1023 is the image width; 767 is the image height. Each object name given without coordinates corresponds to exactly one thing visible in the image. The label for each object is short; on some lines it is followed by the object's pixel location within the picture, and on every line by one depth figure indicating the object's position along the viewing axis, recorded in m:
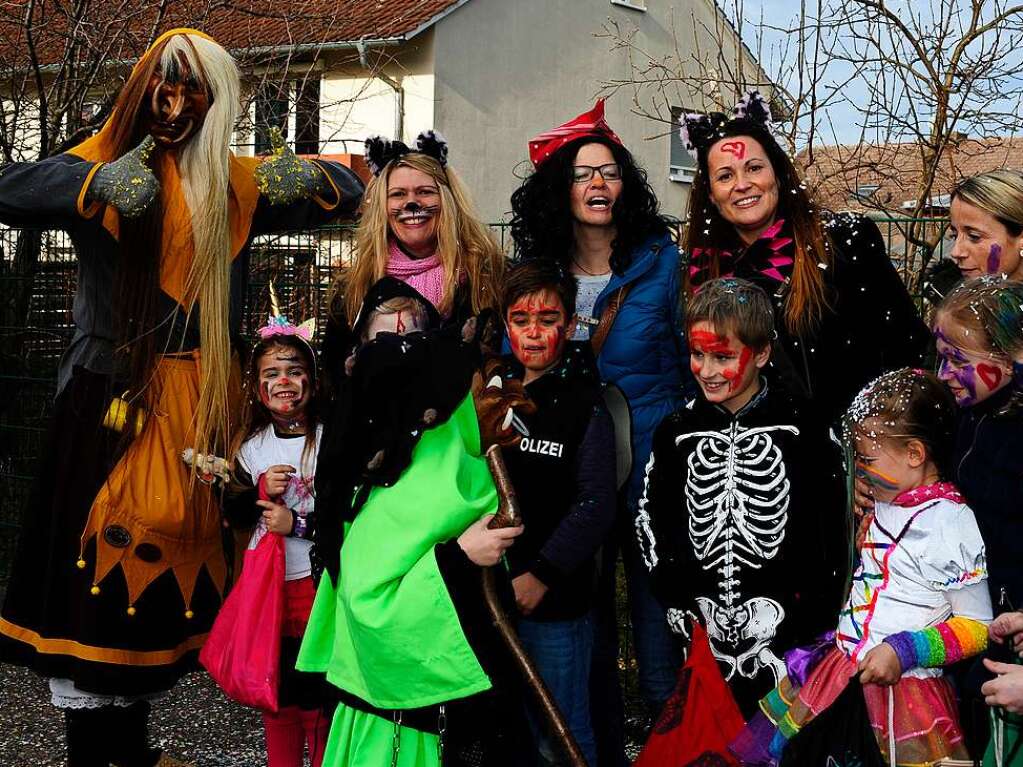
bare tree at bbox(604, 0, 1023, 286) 5.21
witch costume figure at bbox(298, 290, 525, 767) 2.65
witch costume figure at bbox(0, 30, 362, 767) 3.41
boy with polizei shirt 3.20
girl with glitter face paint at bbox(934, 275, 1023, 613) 2.56
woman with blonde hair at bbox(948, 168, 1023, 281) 2.97
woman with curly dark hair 3.42
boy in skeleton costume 2.99
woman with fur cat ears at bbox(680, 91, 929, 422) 3.24
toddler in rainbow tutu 2.60
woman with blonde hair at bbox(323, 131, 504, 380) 3.65
